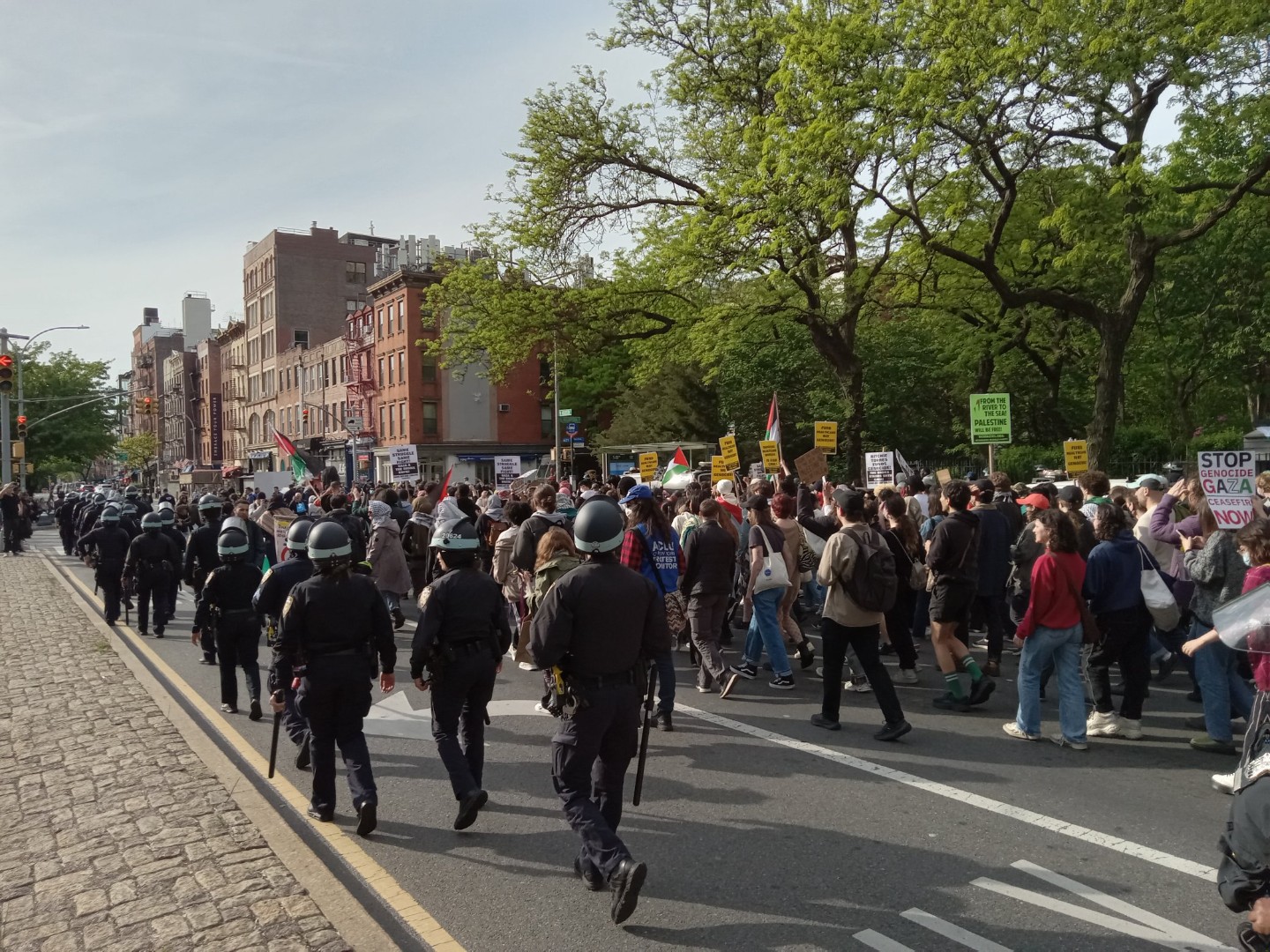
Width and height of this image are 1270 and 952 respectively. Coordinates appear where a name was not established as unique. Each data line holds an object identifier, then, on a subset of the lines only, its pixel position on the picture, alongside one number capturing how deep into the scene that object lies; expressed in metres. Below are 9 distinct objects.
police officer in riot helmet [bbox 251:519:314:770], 5.63
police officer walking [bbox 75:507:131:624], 13.38
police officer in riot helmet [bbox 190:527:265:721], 7.89
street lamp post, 34.22
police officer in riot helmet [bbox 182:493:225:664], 10.04
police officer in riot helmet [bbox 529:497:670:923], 4.36
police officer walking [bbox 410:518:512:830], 5.27
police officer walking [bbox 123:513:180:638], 11.84
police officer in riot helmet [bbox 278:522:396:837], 5.19
